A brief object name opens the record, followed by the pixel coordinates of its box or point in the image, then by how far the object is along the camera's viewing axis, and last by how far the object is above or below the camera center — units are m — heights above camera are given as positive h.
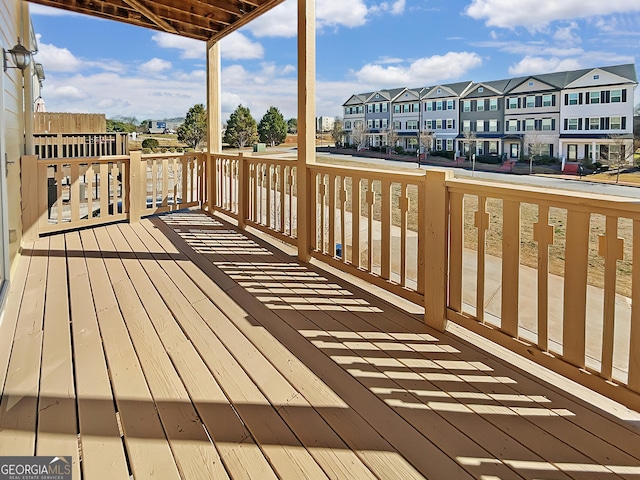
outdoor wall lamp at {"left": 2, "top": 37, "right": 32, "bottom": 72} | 4.46 +1.30
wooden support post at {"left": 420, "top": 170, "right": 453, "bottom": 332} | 2.53 -0.34
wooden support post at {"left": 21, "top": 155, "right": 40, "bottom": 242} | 4.70 -0.10
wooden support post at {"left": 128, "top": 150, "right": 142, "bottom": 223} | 5.75 -0.01
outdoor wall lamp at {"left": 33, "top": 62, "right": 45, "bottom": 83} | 7.76 +2.15
